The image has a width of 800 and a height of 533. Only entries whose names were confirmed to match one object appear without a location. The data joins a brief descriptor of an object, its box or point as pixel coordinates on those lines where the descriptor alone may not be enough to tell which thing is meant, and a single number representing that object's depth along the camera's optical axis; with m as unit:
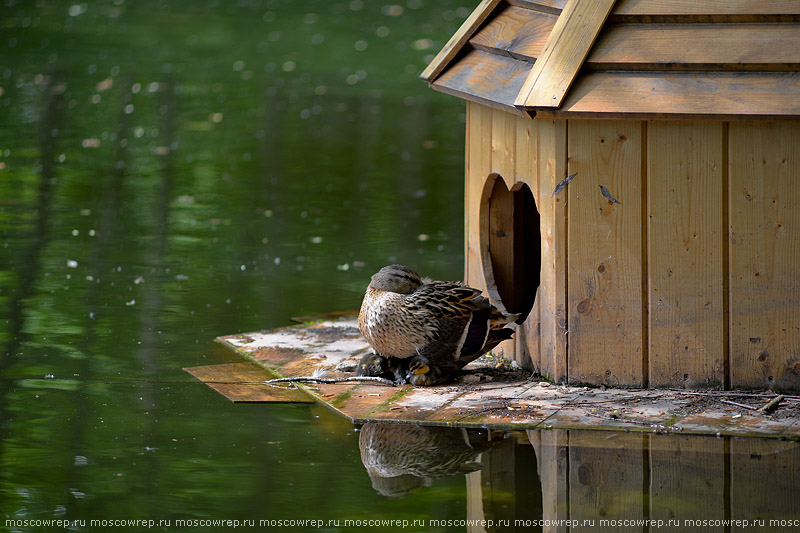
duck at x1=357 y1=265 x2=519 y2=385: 11.28
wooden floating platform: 10.23
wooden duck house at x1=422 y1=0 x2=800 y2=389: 10.73
